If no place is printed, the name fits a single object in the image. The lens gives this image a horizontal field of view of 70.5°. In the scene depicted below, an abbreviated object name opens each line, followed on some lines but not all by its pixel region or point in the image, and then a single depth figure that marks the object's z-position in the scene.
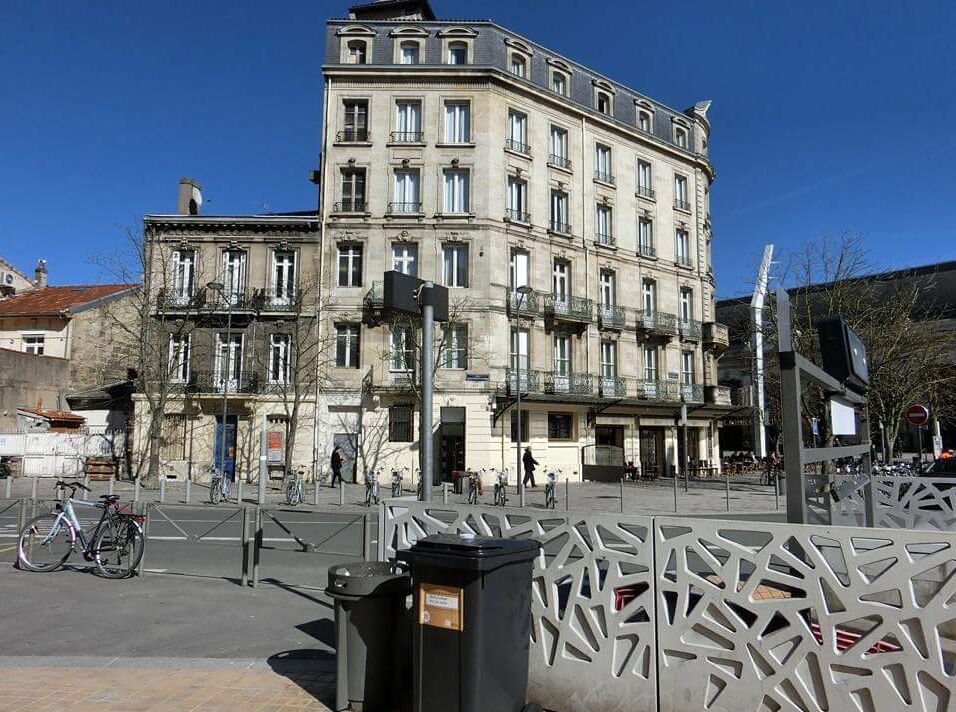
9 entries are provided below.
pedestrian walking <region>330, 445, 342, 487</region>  27.00
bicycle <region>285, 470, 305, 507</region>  21.61
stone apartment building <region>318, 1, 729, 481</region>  29.61
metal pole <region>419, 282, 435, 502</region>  7.08
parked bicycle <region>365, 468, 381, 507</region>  21.67
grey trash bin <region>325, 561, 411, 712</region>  4.59
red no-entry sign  20.31
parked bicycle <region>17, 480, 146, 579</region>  8.95
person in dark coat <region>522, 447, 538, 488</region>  25.53
